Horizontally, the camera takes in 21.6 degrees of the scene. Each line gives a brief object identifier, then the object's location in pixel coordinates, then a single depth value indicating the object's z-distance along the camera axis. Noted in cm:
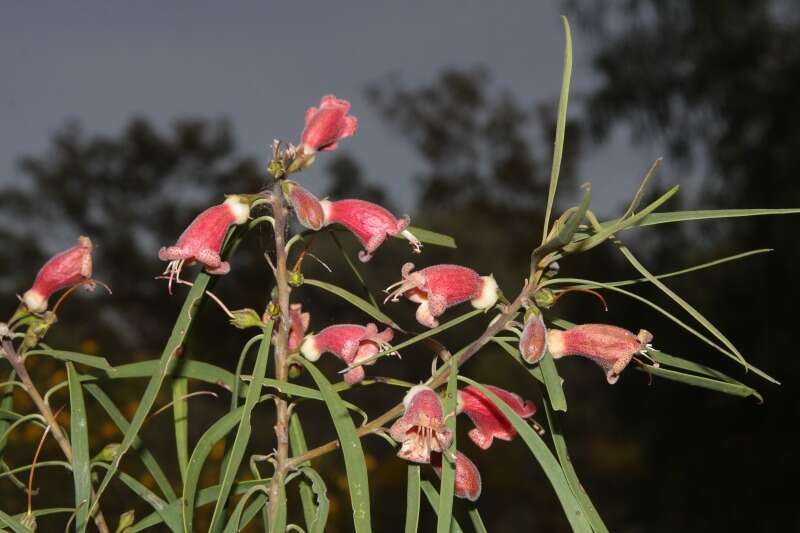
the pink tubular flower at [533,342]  49
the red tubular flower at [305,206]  51
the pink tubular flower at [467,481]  51
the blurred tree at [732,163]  332
